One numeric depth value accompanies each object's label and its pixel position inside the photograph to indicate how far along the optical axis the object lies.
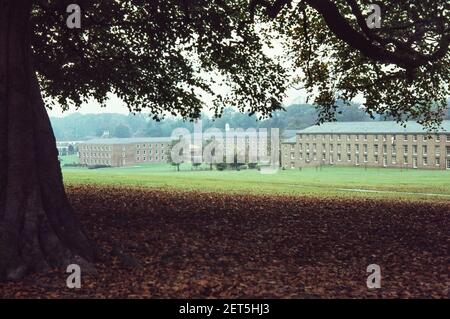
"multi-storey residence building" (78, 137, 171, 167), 122.13
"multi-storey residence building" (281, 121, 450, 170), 111.73
